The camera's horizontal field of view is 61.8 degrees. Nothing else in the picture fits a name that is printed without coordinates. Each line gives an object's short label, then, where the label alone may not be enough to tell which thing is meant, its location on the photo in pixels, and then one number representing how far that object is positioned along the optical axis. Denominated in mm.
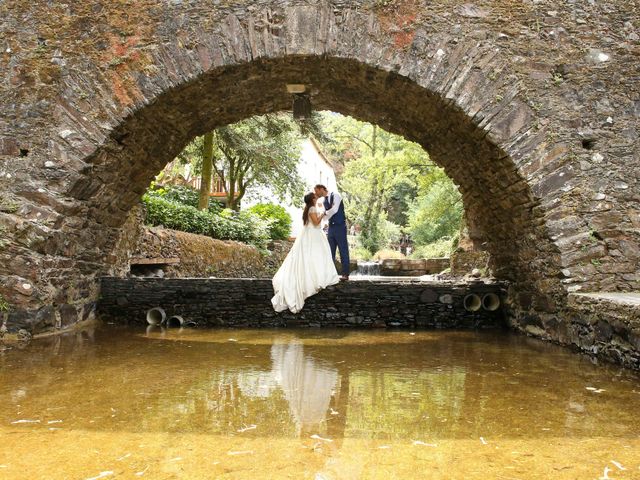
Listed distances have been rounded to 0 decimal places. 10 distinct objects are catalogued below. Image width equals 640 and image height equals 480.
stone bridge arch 5227
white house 22594
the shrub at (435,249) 21812
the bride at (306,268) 6980
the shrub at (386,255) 21109
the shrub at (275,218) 17938
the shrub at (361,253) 24577
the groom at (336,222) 7738
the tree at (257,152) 14078
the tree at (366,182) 25453
